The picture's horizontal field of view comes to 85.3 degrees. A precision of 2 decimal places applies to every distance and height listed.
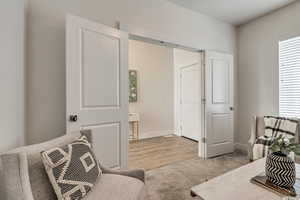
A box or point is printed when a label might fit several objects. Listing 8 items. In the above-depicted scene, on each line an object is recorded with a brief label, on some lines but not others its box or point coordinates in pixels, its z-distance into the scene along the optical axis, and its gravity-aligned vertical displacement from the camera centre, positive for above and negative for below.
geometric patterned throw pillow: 0.99 -0.46
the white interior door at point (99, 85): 1.80 +0.17
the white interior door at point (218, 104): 3.05 -0.08
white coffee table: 0.97 -0.58
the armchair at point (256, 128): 2.65 -0.47
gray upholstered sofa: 0.86 -0.50
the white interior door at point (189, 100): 4.41 -0.01
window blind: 2.70 +0.38
